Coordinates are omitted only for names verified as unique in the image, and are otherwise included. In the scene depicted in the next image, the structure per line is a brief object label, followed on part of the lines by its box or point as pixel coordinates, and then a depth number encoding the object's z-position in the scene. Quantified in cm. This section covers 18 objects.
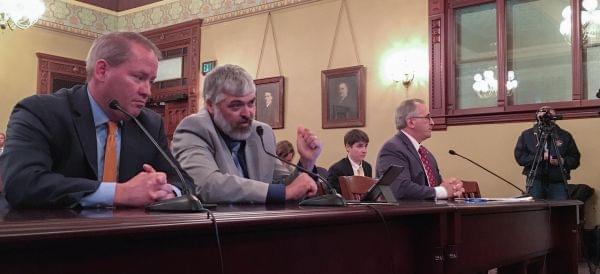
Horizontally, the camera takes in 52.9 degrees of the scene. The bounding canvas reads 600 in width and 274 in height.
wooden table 94
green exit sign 887
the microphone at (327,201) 178
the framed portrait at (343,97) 731
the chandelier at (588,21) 594
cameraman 545
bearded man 212
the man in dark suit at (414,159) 319
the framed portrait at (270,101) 806
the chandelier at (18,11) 715
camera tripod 446
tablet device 216
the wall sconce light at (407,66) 689
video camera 439
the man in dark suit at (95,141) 162
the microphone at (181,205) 130
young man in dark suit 509
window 596
